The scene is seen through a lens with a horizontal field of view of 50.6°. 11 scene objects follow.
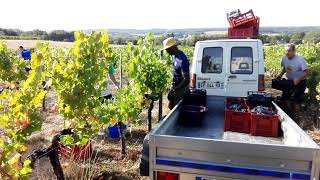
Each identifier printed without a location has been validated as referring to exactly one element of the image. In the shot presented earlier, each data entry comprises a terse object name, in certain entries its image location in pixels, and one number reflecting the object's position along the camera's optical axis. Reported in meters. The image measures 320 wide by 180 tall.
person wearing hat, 6.32
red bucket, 5.67
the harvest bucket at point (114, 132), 7.15
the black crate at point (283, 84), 8.41
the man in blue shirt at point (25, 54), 13.35
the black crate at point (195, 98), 5.59
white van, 6.33
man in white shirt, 8.30
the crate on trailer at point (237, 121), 4.82
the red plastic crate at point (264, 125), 4.48
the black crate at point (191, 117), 4.82
